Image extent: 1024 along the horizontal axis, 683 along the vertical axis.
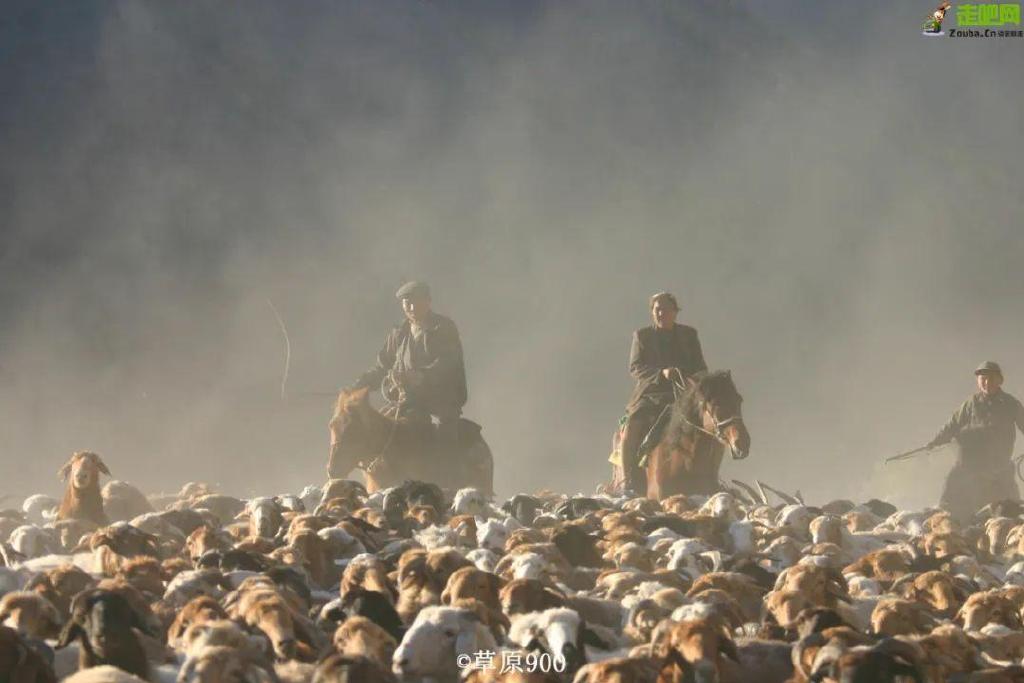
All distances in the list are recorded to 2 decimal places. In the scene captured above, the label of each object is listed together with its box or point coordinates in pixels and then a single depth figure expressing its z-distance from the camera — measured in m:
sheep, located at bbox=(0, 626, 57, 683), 14.26
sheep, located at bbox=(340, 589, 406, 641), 16.89
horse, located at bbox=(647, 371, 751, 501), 35.05
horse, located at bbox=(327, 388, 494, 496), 38.87
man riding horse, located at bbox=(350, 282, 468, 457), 40.28
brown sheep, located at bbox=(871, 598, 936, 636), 17.52
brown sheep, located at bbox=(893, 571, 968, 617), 20.33
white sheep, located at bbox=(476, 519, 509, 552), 25.44
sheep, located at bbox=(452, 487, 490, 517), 30.87
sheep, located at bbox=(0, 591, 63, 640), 16.73
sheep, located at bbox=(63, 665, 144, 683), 13.27
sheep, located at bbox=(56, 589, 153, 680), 15.32
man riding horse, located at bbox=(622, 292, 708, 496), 37.28
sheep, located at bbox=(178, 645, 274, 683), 13.94
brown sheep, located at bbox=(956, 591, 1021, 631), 18.67
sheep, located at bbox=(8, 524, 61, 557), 25.25
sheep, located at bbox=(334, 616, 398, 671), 15.57
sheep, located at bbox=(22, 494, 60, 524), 34.81
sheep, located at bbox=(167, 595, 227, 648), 16.05
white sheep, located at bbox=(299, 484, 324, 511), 33.84
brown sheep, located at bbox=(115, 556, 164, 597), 18.83
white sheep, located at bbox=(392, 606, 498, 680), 15.22
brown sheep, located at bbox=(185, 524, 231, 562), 22.46
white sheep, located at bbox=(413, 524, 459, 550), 24.06
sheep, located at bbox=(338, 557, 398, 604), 18.69
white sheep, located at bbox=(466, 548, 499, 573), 21.25
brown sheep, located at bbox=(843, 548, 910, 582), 22.67
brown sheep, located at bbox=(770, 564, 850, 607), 18.94
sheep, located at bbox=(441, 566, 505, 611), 17.72
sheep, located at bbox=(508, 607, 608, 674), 15.66
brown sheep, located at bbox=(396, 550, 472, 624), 18.25
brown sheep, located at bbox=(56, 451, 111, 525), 29.16
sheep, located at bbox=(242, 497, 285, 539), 26.36
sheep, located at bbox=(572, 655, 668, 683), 14.15
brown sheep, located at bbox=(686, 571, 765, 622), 19.55
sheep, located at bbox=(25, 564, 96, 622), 18.33
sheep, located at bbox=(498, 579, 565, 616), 17.67
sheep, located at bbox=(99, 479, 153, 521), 33.38
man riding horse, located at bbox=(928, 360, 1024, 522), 39.00
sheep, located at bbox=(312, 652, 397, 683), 14.06
